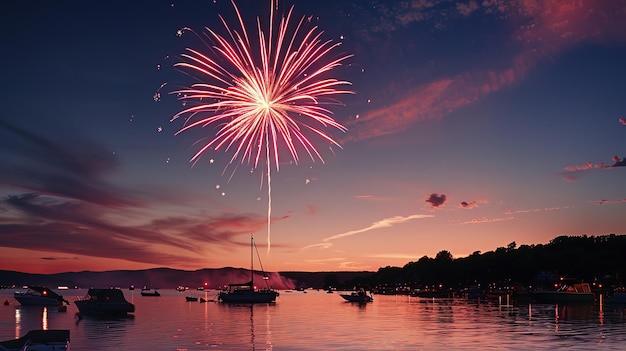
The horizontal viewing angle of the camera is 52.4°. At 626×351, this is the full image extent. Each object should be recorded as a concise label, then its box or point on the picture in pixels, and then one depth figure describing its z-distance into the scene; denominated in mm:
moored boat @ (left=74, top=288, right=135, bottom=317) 115438
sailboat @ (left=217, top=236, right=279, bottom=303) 180875
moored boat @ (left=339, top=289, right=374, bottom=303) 197250
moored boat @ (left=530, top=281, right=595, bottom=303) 159625
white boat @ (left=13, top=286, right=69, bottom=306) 163375
